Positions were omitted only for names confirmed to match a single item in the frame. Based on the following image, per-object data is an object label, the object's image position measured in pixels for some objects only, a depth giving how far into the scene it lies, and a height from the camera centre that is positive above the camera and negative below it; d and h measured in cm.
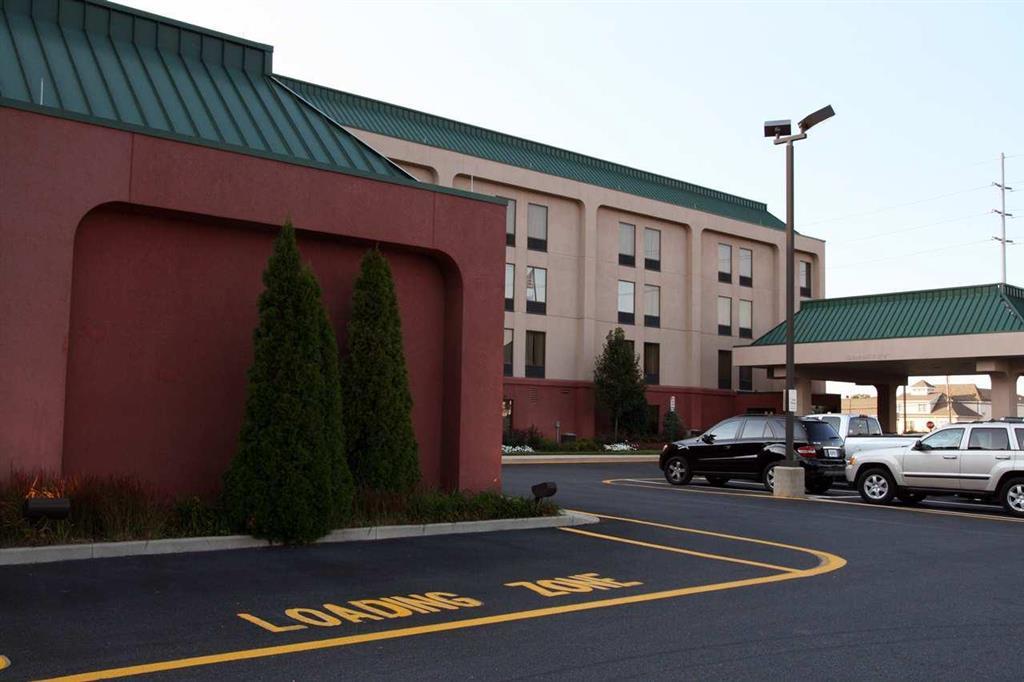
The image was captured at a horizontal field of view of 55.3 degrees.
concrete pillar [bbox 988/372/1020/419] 3991 +151
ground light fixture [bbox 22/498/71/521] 1036 -102
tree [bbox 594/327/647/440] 4462 +194
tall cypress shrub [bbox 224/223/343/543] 1176 -9
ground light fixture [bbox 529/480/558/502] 1464 -104
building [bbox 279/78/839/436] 4272 +786
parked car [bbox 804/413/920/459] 2309 -15
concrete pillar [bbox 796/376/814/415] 4791 +152
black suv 2180 -66
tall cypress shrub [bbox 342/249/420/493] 1373 +38
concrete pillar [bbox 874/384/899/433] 5325 +131
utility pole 7144 +1631
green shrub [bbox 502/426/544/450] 4088 -74
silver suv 1803 -74
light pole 2089 +463
